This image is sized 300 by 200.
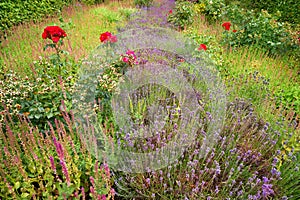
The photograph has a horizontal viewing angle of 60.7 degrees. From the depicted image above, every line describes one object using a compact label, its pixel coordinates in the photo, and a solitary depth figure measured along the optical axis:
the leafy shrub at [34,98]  2.81
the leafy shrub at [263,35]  5.42
